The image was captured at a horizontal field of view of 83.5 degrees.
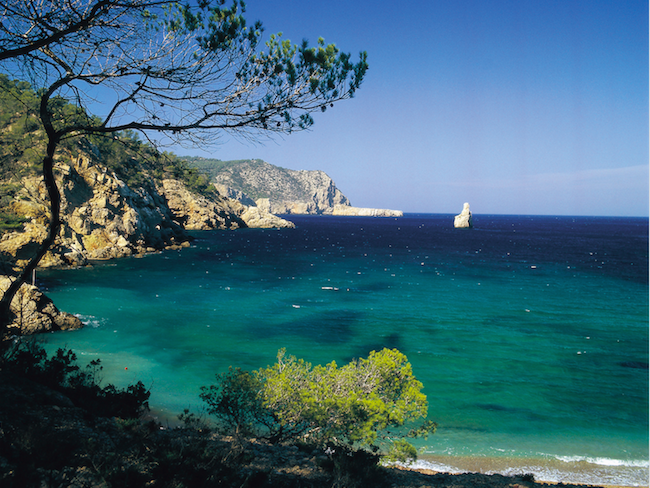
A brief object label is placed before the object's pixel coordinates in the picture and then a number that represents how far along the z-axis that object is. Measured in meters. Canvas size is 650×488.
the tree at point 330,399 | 10.28
